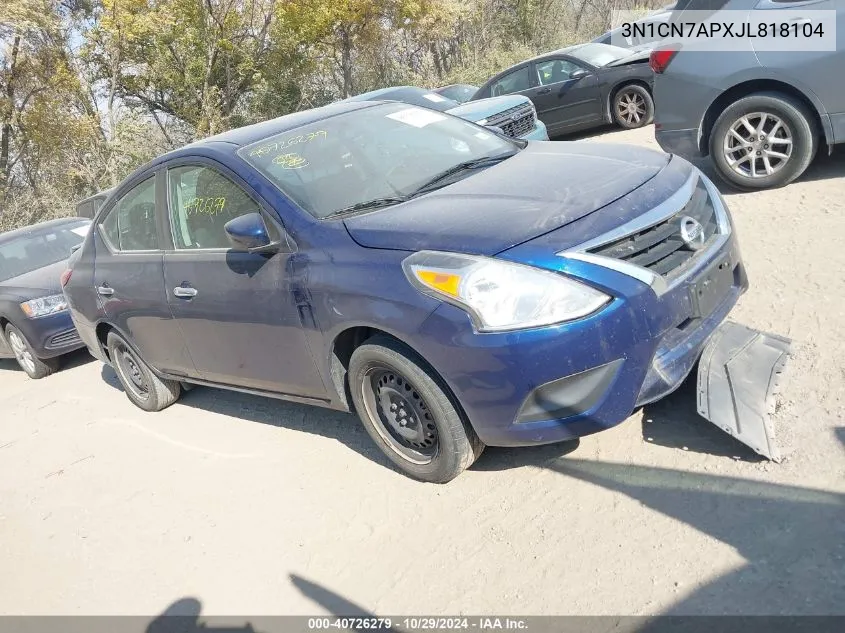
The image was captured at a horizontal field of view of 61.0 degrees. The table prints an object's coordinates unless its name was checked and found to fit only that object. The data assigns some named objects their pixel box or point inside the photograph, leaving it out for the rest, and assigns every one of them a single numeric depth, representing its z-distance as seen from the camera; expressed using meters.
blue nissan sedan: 2.78
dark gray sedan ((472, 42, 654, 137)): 10.56
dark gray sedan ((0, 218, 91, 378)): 7.65
